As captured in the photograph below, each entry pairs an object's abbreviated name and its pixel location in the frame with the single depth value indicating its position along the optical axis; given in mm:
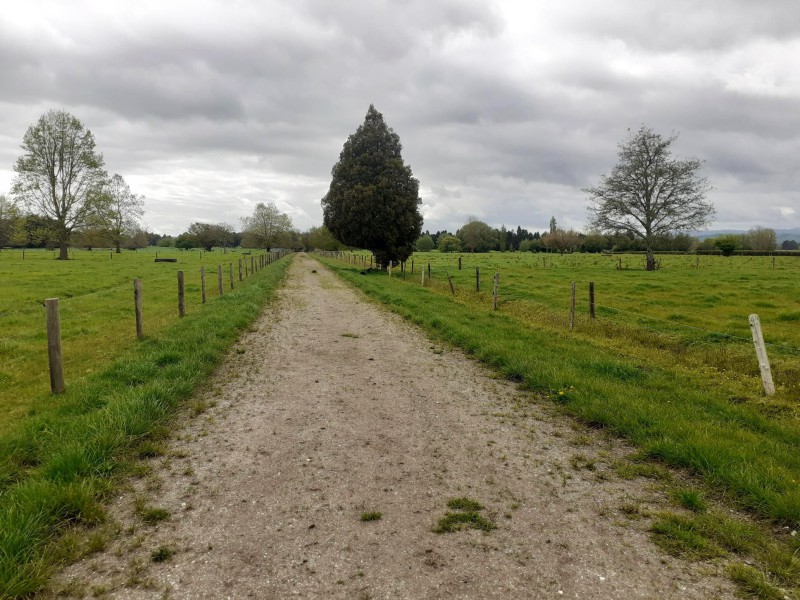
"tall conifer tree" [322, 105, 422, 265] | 31734
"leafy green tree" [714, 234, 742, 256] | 78250
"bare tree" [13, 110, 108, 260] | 45625
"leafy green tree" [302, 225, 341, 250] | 78312
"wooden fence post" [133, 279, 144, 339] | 10402
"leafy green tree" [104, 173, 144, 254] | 51750
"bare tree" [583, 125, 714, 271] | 41406
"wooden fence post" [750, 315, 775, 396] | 7277
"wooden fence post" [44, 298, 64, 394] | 6641
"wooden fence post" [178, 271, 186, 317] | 13701
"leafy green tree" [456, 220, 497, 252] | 138625
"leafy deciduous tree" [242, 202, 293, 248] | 109312
